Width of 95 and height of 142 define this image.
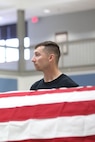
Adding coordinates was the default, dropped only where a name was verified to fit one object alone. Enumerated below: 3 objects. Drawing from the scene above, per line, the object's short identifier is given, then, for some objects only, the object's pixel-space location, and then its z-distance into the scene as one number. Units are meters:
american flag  2.92
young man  3.79
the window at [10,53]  18.88
